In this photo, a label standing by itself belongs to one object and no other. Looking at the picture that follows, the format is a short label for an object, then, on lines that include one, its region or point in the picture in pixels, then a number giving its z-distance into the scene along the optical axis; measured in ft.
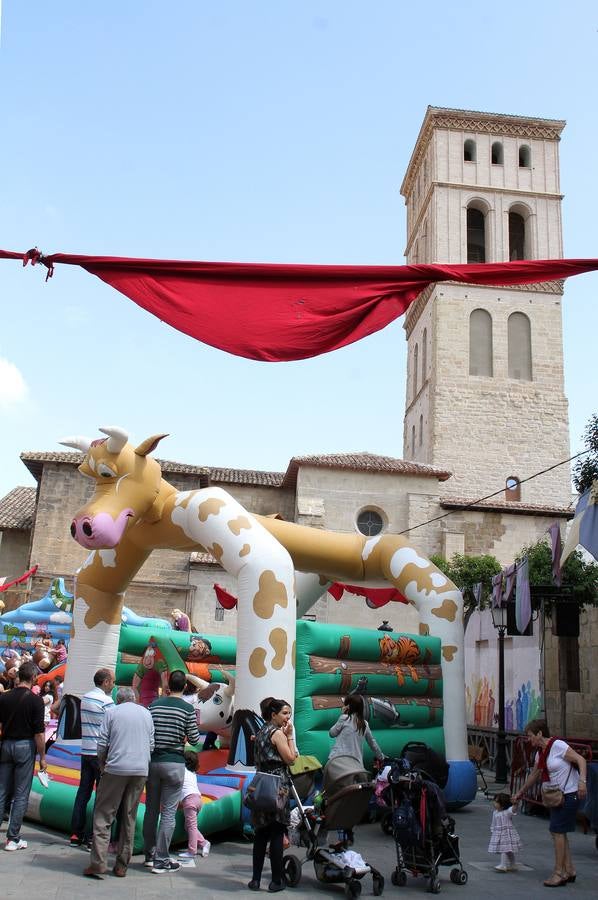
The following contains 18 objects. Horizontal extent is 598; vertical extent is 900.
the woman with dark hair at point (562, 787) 23.99
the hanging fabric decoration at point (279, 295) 20.84
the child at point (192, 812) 24.73
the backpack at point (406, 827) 23.06
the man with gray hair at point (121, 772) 21.90
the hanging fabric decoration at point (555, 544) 41.52
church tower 134.00
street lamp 52.80
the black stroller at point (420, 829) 23.02
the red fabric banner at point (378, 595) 55.77
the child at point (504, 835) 25.90
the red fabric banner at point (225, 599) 58.20
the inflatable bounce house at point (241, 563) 30.29
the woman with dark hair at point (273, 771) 21.04
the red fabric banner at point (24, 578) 82.57
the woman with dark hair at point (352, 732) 24.45
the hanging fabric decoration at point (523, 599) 47.83
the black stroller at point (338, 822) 21.72
